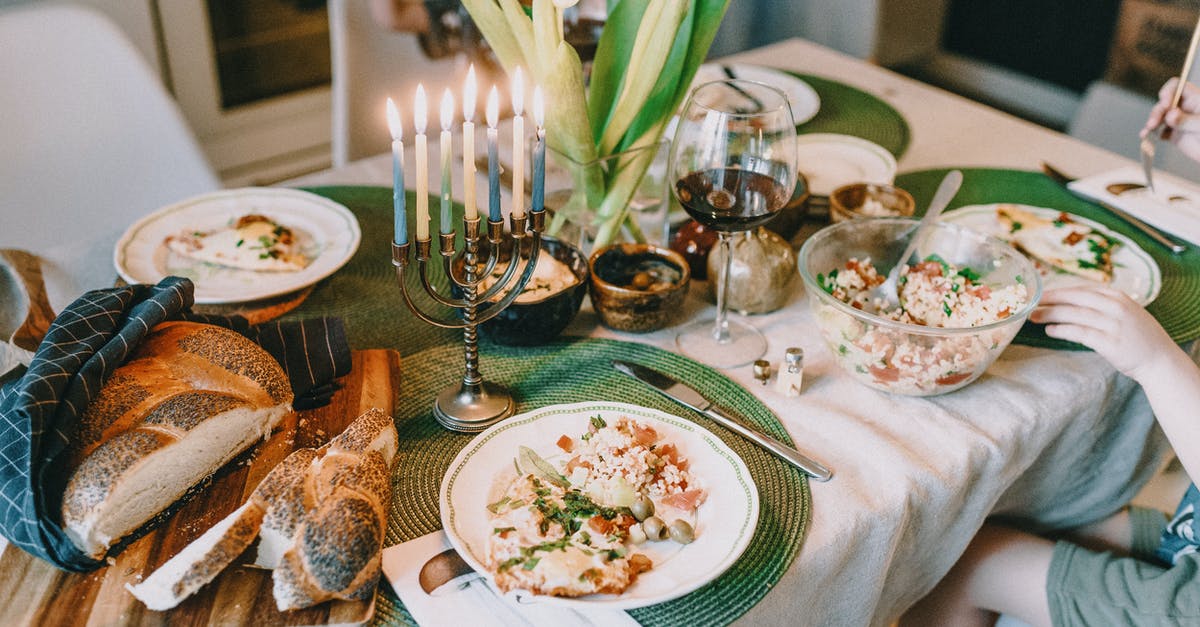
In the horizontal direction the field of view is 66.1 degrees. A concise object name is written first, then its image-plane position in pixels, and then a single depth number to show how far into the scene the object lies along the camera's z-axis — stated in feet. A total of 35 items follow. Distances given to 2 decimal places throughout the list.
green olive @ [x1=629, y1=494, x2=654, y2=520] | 2.99
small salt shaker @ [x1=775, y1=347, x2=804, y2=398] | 3.77
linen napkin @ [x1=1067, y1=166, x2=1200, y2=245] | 5.06
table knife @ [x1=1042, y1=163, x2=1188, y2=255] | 4.89
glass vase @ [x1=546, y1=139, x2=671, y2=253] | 4.35
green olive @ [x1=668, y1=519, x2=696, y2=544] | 2.91
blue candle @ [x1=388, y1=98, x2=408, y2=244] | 2.89
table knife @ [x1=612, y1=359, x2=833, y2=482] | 3.35
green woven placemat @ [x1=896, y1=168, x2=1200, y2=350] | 4.27
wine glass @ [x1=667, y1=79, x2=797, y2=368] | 3.60
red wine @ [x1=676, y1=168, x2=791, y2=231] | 3.72
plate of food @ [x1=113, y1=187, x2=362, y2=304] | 4.33
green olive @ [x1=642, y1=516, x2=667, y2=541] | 2.92
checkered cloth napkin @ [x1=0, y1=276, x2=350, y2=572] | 2.78
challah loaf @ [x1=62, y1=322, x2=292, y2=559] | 2.83
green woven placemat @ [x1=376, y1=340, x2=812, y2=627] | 2.85
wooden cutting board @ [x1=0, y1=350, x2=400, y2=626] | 2.68
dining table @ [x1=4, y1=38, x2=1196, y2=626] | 3.23
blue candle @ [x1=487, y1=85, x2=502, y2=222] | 3.10
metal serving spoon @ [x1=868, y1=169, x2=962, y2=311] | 4.09
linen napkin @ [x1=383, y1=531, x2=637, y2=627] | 2.76
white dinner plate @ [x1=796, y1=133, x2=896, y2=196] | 5.44
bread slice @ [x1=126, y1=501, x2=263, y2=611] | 2.66
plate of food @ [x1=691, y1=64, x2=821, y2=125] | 6.35
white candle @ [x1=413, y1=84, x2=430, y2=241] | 2.94
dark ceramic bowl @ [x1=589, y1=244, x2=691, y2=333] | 4.03
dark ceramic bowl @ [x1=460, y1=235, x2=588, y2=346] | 3.90
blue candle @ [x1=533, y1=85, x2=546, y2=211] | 3.20
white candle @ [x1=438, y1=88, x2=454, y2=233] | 2.98
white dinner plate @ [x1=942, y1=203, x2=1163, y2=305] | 4.47
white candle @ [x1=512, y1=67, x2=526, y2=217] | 3.17
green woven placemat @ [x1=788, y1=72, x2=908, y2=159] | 6.18
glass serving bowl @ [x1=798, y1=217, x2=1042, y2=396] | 3.60
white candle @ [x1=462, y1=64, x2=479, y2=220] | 2.95
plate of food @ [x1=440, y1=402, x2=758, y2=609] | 2.72
